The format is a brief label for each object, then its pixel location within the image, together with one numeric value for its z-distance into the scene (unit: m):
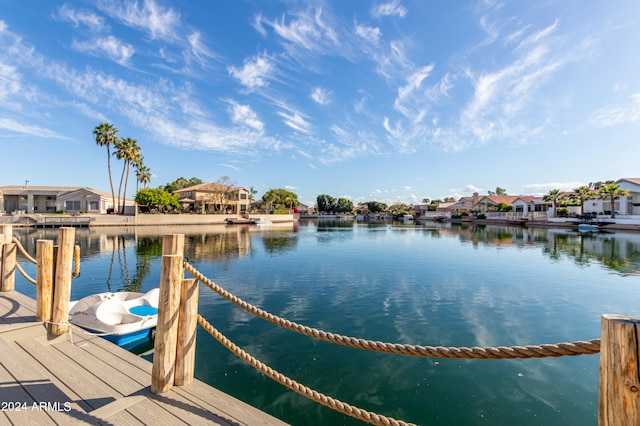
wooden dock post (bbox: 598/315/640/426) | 1.42
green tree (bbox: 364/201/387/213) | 134.88
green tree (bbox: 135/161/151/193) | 63.44
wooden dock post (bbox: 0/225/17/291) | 6.57
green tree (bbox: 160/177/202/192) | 82.62
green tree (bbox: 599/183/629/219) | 48.62
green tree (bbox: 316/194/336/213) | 127.62
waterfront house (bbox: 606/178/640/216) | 52.38
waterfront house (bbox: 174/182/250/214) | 70.06
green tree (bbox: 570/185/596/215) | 54.56
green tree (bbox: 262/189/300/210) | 91.05
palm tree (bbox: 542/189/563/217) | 57.97
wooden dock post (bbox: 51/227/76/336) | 4.71
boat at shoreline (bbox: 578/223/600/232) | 45.97
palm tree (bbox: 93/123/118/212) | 49.06
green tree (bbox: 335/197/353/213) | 128.77
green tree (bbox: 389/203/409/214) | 126.72
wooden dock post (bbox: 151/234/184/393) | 3.17
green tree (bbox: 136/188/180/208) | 55.22
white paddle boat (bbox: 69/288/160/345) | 6.89
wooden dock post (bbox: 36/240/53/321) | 4.82
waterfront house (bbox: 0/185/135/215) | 52.09
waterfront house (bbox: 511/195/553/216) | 72.50
